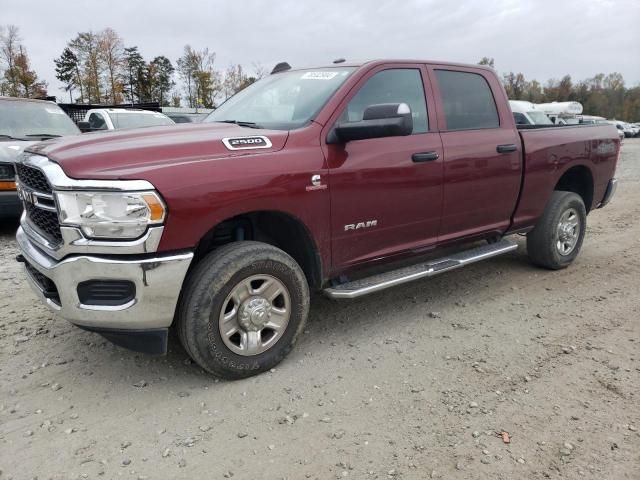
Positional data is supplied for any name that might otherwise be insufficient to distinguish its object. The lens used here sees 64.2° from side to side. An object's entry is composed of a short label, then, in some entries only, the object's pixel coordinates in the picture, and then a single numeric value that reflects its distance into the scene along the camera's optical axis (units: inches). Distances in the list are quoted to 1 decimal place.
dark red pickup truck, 103.9
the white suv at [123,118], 393.3
